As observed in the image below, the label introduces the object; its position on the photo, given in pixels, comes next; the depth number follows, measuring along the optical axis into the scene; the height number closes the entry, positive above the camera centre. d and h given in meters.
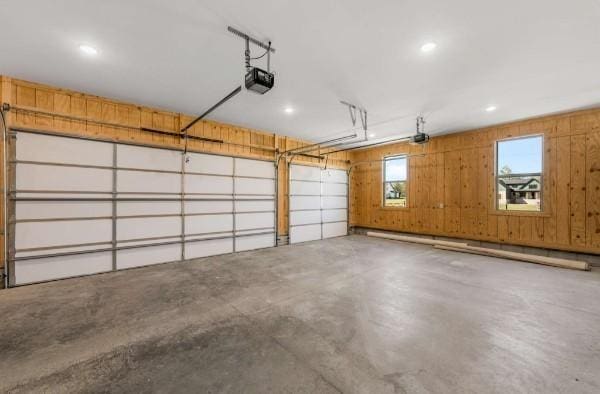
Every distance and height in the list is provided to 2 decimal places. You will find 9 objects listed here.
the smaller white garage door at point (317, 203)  7.40 -0.23
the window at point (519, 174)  5.47 +0.53
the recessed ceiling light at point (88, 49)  2.94 +1.76
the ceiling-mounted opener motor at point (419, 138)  5.34 +1.26
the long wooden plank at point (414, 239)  6.38 -1.23
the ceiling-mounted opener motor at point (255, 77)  2.61 +1.26
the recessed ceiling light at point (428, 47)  2.83 +1.73
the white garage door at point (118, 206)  3.82 -0.21
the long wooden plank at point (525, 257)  4.59 -1.25
